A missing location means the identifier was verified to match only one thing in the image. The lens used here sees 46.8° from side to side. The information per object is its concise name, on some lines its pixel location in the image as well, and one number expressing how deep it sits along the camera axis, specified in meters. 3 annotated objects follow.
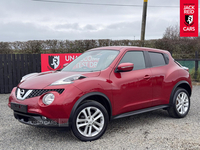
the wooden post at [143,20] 14.86
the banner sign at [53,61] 10.02
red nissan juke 3.73
